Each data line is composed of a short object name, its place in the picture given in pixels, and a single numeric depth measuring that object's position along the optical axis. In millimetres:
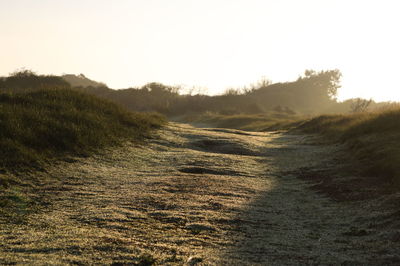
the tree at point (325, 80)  76562
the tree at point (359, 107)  37391
